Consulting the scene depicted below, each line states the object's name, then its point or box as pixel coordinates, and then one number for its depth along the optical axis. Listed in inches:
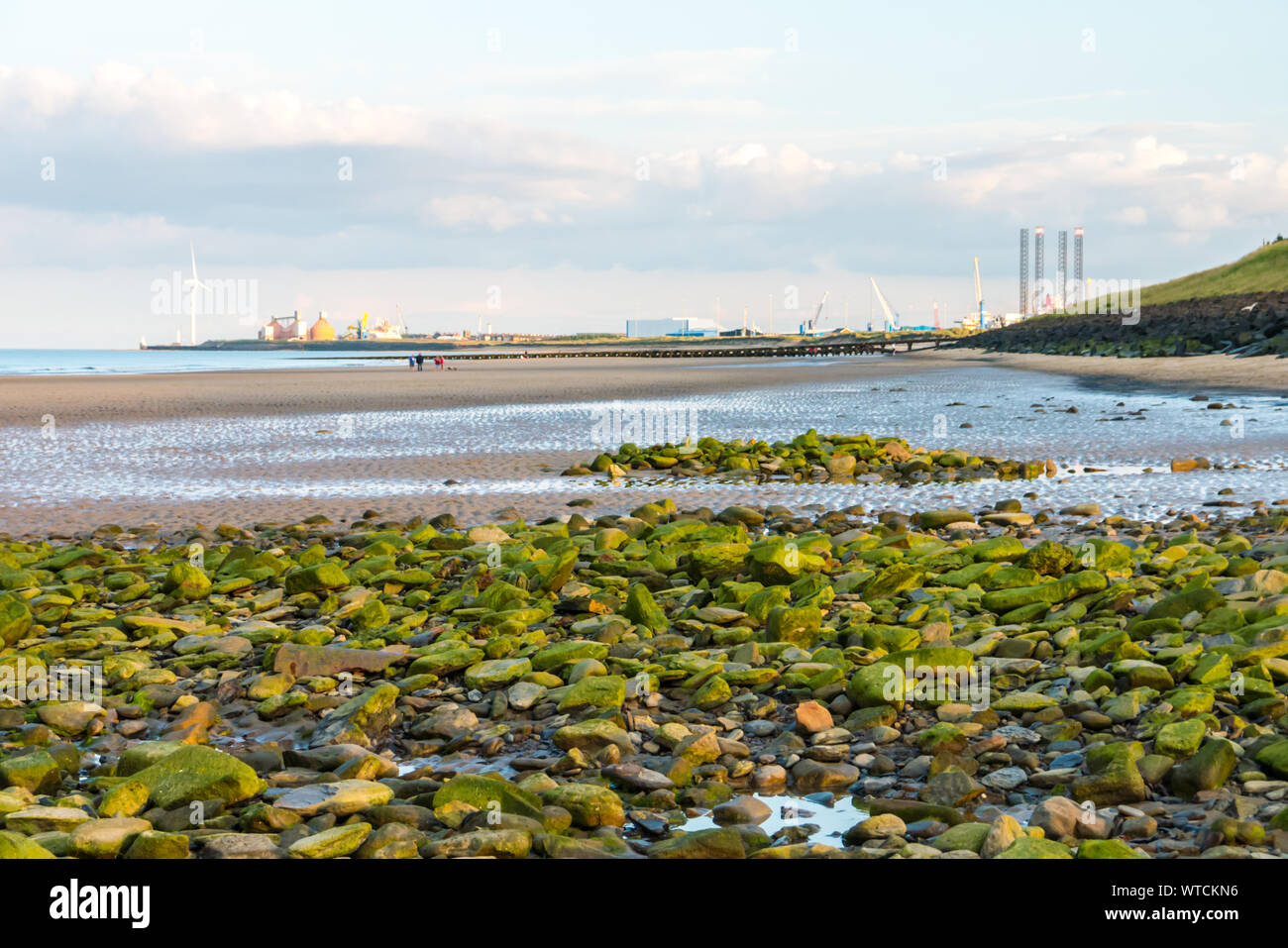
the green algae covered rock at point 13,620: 341.7
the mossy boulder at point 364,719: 257.6
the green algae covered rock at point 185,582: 402.3
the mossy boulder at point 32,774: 226.2
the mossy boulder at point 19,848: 178.9
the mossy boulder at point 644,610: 348.2
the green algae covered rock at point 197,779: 213.2
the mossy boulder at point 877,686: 264.1
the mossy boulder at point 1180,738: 226.4
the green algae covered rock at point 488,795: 205.3
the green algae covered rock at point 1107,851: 178.9
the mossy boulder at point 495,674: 293.4
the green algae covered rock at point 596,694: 271.4
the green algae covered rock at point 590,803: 206.2
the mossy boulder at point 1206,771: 213.0
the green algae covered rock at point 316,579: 399.9
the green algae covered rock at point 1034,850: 177.5
